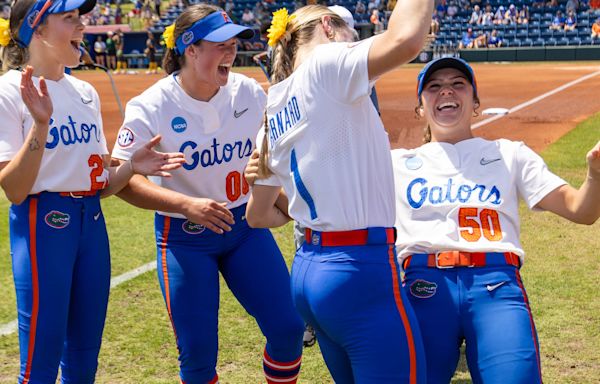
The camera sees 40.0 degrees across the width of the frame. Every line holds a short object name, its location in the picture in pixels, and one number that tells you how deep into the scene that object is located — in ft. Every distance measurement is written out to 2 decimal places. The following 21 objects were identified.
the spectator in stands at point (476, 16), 131.51
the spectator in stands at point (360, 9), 139.95
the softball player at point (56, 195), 12.64
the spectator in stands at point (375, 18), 124.47
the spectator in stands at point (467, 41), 126.41
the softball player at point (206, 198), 14.03
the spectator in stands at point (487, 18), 130.41
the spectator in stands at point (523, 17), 128.36
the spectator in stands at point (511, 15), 129.39
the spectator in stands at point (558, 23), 124.06
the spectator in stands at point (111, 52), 137.49
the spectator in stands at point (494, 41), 124.57
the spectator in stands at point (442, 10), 138.51
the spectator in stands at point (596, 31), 113.39
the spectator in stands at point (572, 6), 125.80
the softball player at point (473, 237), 10.82
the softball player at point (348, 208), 9.57
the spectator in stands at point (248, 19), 155.45
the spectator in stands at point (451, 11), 137.49
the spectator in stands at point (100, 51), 133.59
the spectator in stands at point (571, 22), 121.78
